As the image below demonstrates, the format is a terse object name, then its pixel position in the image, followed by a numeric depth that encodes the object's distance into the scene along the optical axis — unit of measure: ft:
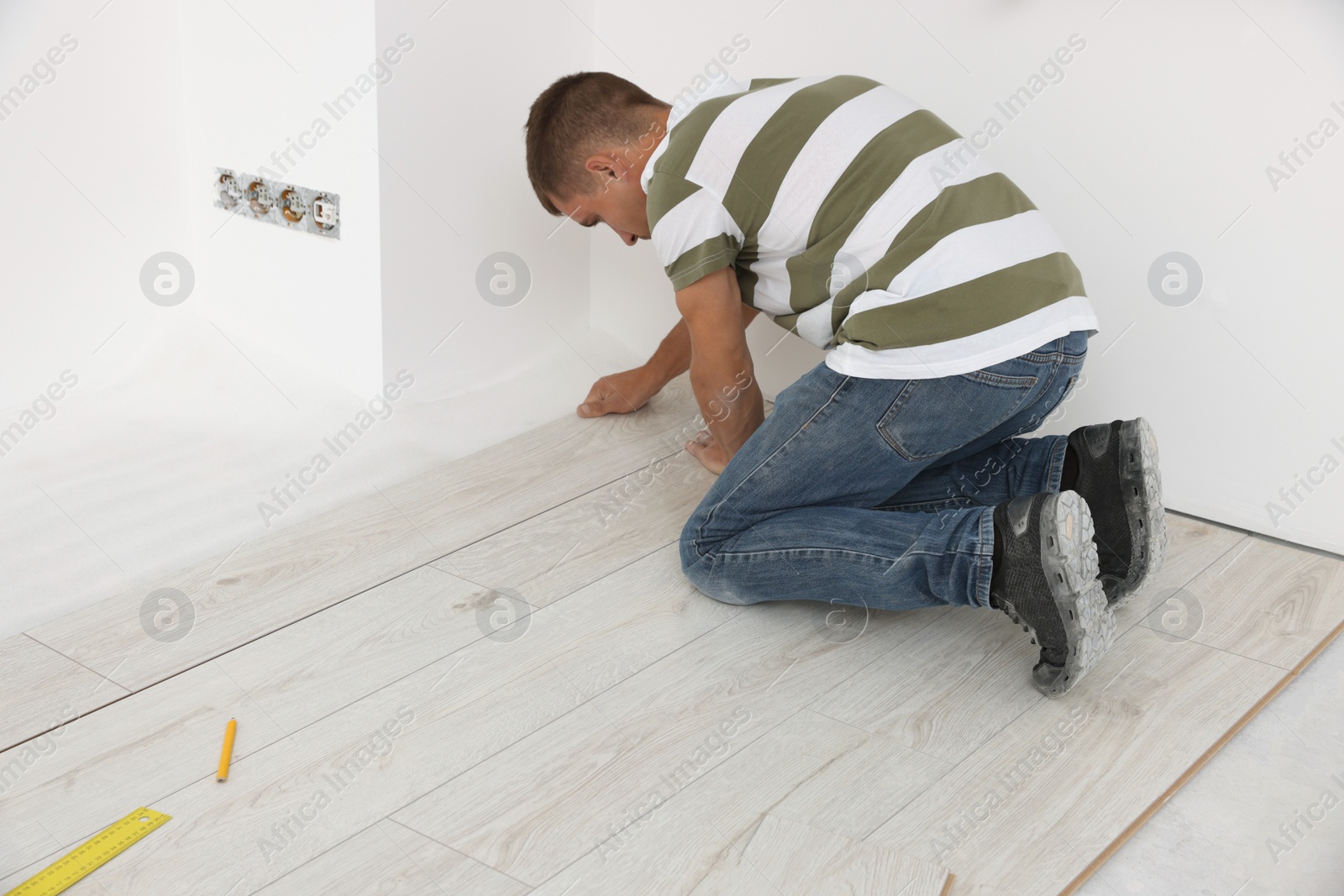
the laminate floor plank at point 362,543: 4.03
